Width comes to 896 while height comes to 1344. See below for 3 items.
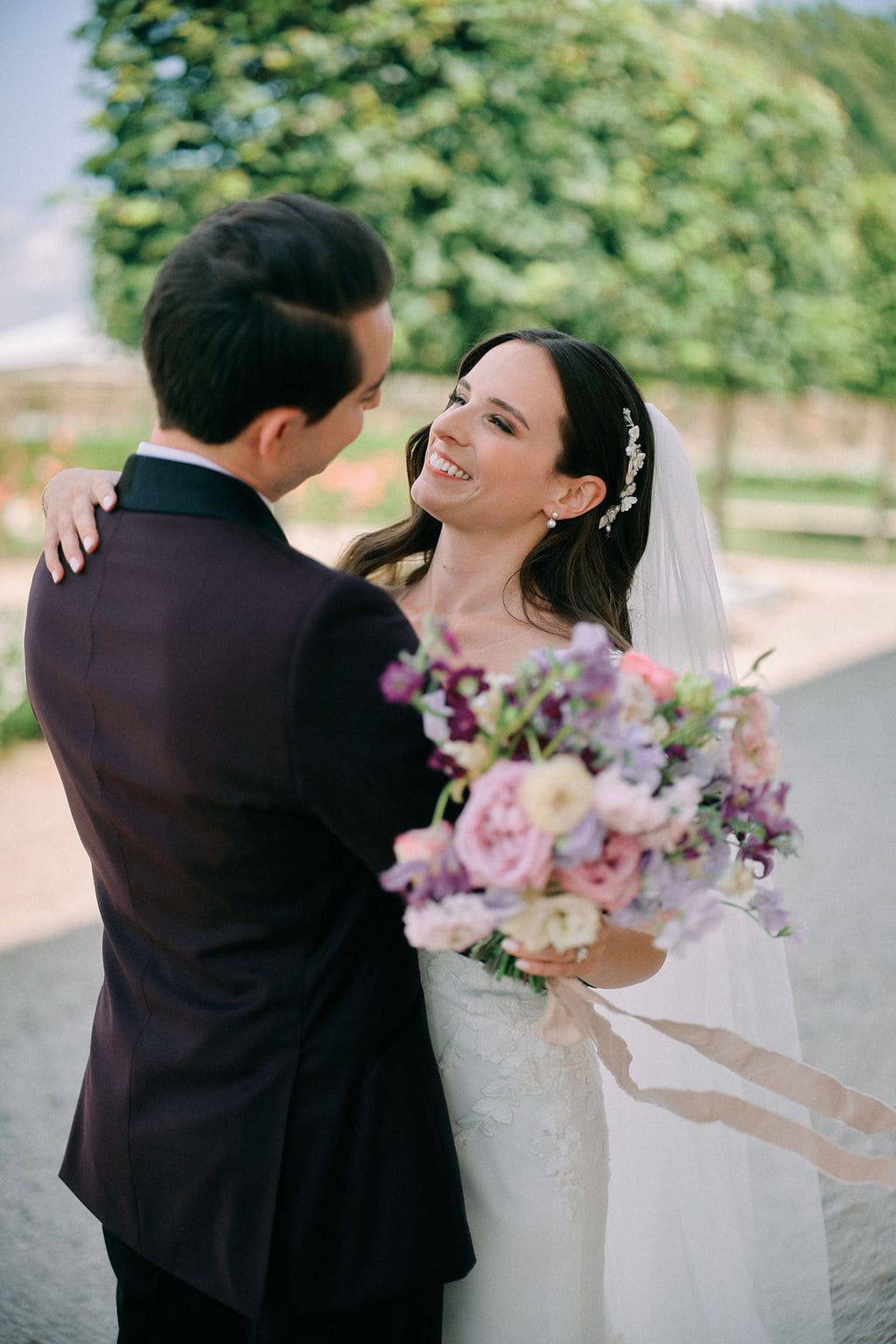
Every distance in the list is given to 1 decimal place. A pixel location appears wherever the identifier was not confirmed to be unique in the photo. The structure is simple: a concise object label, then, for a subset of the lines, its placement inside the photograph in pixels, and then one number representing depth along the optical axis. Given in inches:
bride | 78.8
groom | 52.4
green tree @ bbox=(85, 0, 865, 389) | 269.0
